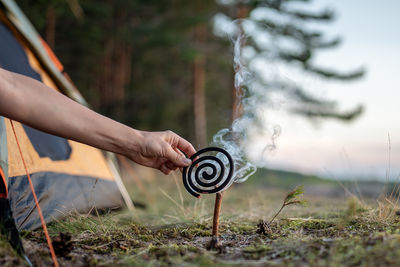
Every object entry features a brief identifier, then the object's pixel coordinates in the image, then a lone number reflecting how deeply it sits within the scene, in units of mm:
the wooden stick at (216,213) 2064
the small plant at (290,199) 2172
